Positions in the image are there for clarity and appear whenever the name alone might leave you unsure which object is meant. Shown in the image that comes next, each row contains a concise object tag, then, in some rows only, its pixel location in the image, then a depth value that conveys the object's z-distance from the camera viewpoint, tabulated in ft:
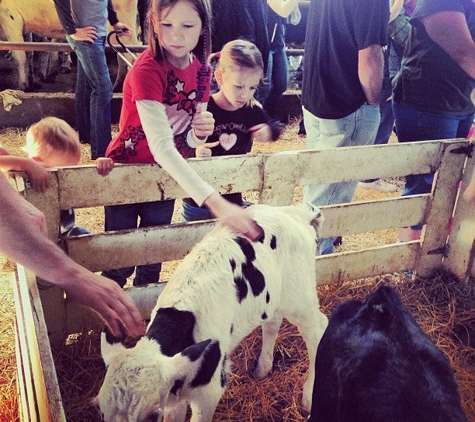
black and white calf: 5.18
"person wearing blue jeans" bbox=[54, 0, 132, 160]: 14.52
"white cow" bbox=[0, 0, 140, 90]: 24.48
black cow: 4.82
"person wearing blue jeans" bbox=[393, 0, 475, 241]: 9.37
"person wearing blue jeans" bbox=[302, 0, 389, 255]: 9.67
